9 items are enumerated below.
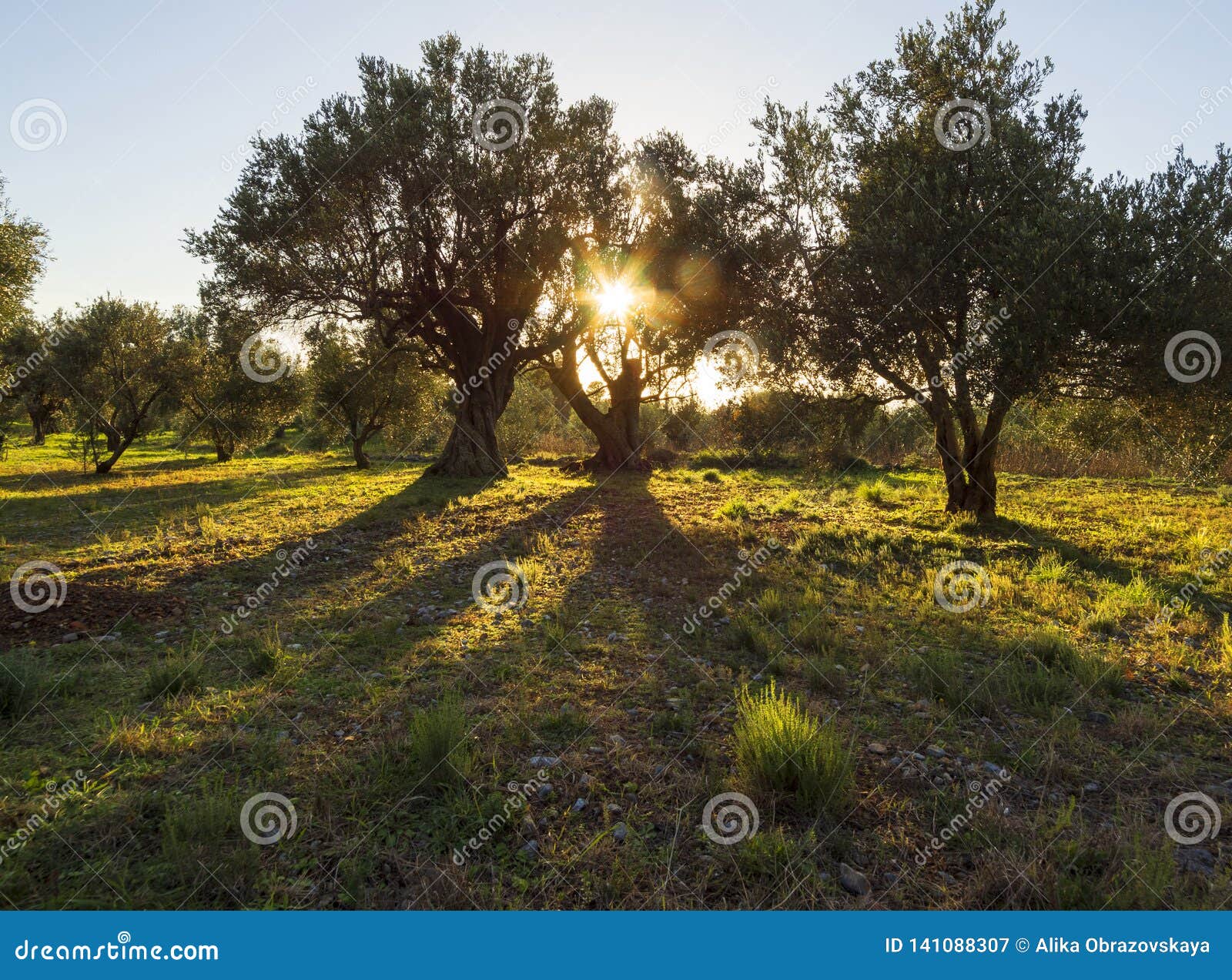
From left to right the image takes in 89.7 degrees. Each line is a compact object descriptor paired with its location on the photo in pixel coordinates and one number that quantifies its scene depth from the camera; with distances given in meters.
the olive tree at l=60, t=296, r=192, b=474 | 36.91
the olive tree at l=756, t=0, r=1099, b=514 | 15.09
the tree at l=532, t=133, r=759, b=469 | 24.16
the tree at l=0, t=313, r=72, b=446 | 35.97
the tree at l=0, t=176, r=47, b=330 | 24.73
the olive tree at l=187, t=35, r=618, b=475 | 26.05
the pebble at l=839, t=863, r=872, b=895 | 4.36
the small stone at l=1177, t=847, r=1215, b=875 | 4.53
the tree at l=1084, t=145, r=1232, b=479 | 14.38
